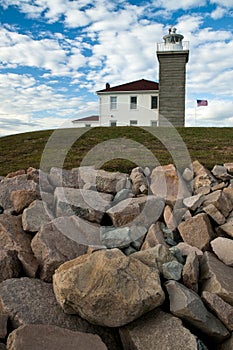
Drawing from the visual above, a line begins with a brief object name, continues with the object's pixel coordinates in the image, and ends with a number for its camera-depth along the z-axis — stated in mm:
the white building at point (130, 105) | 30312
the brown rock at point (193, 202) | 5348
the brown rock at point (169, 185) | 5852
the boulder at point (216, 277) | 3639
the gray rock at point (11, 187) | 5820
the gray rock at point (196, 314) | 3350
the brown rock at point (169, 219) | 5147
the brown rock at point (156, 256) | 3926
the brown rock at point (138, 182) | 6043
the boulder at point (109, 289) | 3262
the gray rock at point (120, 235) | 4574
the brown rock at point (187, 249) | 4355
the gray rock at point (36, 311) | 3436
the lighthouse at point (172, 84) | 23594
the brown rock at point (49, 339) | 2904
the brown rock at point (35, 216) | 4867
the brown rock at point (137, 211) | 5180
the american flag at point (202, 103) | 24953
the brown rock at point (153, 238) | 4586
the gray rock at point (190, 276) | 3812
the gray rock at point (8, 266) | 4184
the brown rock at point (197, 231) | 4699
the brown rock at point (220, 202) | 5250
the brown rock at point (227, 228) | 4814
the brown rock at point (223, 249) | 4312
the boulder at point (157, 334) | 3119
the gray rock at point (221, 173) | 6426
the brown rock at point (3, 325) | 3248
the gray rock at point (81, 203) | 5250
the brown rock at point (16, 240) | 4344
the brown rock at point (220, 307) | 3395
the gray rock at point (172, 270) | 3803
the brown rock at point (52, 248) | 4227
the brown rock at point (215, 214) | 5043
